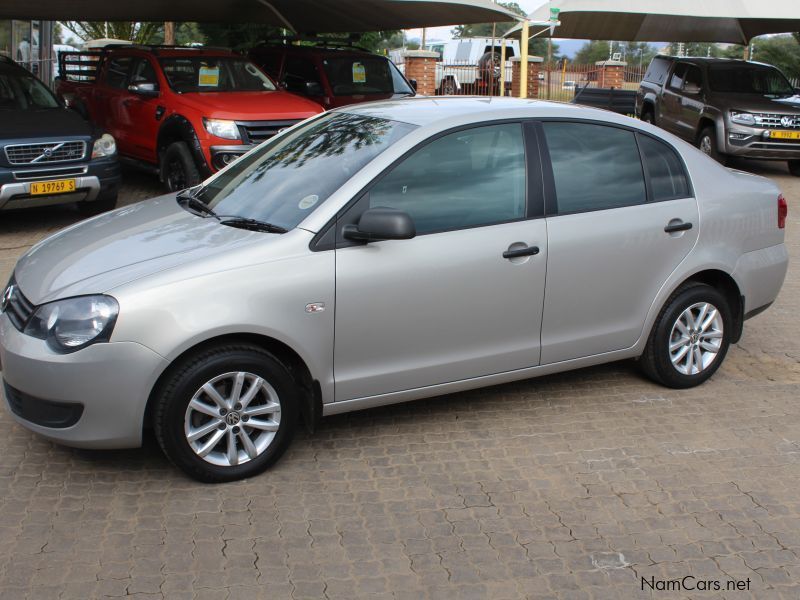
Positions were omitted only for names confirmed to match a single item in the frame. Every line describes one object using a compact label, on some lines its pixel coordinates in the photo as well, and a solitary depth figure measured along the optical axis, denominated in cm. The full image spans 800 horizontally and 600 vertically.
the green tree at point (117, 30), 3030
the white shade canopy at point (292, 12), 1386
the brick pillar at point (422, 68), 2775
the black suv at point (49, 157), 930
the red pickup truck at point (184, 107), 1046
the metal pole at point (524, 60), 1303
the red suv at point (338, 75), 1377
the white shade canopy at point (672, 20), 1412
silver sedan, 399
